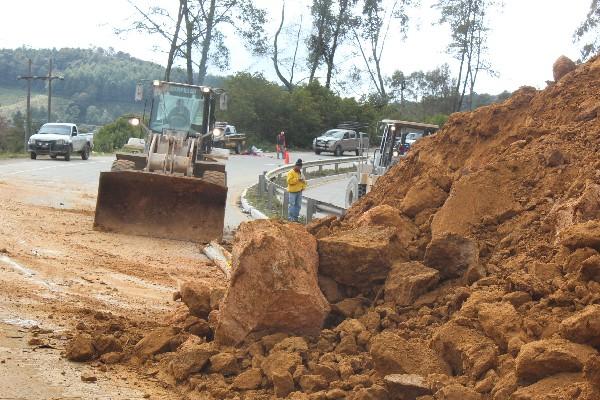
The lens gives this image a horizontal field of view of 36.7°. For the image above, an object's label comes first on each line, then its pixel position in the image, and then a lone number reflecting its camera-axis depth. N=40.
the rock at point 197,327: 8.59
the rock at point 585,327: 5.70
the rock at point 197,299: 9.00
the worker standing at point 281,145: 53.60
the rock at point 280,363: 7.14
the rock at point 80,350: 8.07
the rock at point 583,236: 6.74
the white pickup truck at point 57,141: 39.56
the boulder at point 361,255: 8.22
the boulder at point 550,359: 5.61
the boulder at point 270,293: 7.91
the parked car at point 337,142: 56.97
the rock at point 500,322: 6.34
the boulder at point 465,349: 6.23
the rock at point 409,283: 7.70
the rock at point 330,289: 8.39
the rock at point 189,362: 7.65
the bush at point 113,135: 56.81
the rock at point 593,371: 5.35
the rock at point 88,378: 7.53
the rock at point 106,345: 8.28
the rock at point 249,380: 7.24
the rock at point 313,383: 6.83
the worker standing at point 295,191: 21.06
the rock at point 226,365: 7.62
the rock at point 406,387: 6.33
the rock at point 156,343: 8.30
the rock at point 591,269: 6.45
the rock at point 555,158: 8.74
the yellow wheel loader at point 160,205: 17.17
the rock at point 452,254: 7.84
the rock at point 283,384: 6.95
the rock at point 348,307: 8.05
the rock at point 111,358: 8.14
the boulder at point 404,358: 6.64
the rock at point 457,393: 5.91
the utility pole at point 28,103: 52.55
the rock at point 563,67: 12.28
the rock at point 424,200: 9.41
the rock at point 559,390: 5.31
